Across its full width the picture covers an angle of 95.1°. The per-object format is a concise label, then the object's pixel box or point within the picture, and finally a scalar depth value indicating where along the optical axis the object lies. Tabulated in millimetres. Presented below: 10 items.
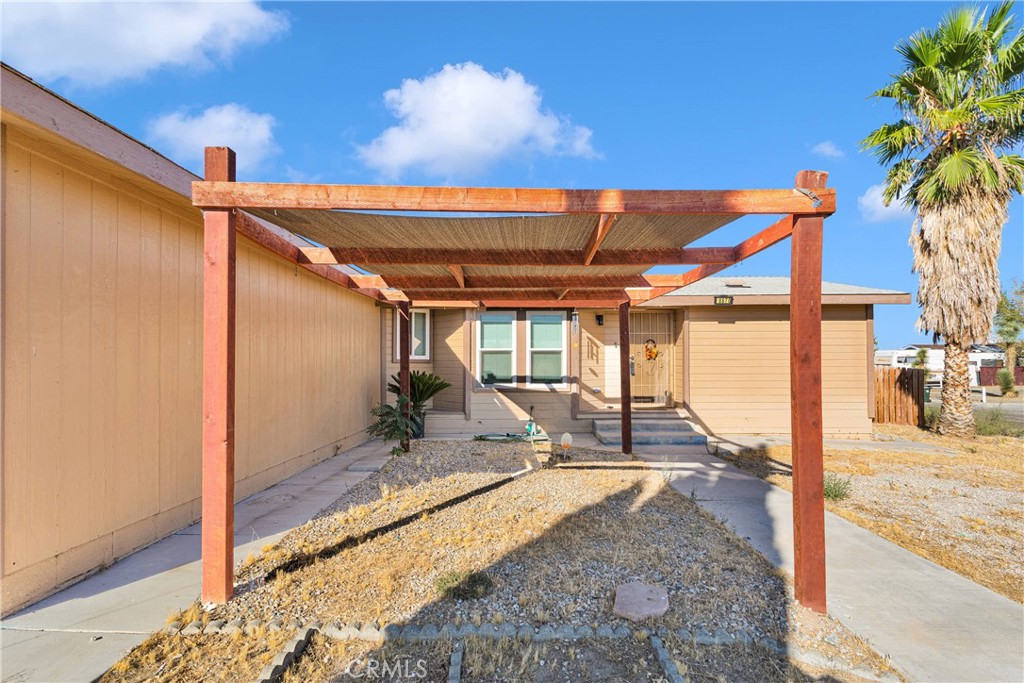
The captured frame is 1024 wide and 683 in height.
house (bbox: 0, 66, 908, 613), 2801
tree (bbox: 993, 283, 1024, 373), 24719
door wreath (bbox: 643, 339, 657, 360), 10672
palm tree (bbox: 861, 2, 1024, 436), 8672
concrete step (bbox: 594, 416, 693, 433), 9188
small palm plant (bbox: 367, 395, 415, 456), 7459
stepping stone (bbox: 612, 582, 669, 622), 2756
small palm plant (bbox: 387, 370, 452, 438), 8609
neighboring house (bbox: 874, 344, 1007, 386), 27550
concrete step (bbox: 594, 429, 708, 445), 8734
